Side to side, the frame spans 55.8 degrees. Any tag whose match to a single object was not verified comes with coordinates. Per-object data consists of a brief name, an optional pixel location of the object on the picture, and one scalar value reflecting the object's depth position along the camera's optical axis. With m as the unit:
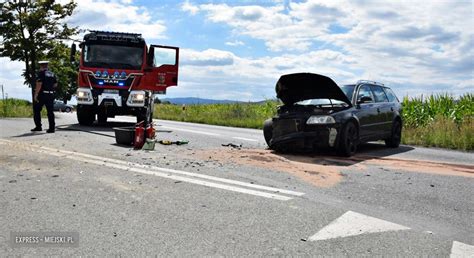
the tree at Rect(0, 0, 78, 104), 28.98
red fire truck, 14.03
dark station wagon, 8.82
